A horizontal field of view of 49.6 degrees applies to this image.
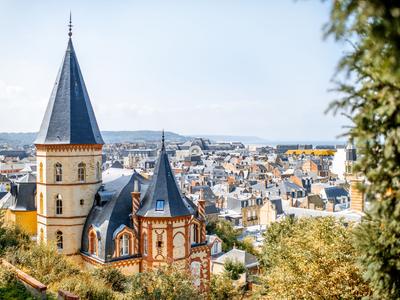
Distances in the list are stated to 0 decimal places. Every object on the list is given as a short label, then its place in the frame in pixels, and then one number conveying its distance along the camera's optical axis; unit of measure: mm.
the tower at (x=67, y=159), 31484
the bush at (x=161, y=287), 17625
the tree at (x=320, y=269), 16609
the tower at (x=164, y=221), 29469
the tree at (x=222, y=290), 29562
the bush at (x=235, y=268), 39375
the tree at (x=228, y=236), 49812
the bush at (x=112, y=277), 25156
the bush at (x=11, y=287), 16728
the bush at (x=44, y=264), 20000
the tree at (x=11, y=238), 23609
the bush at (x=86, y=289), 17672
